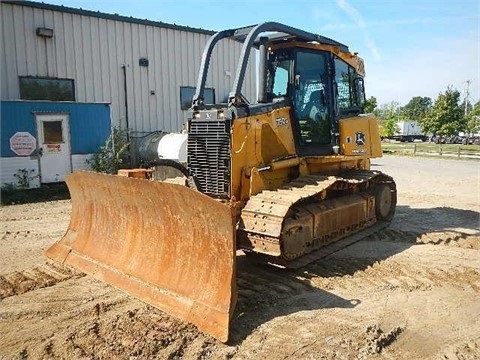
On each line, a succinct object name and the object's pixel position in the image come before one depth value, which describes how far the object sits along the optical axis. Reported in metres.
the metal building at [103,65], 11.79
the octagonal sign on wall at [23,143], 11.20
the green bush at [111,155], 12.38
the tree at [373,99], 45.48
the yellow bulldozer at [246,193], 4.16
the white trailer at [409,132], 52.57
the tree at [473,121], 49.67
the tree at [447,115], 40.53
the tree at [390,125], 51.54
